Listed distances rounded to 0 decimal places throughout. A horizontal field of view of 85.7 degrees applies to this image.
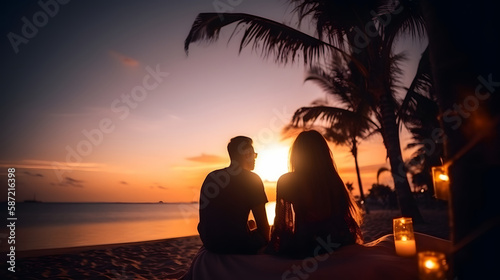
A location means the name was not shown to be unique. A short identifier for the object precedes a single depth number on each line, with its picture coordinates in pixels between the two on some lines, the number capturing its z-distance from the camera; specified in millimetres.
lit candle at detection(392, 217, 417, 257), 1700
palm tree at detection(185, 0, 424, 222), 5223
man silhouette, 2135
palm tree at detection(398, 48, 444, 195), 7012
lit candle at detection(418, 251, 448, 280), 982
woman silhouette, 1813
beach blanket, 1528
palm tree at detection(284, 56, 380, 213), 8273
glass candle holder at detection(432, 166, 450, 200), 1346
